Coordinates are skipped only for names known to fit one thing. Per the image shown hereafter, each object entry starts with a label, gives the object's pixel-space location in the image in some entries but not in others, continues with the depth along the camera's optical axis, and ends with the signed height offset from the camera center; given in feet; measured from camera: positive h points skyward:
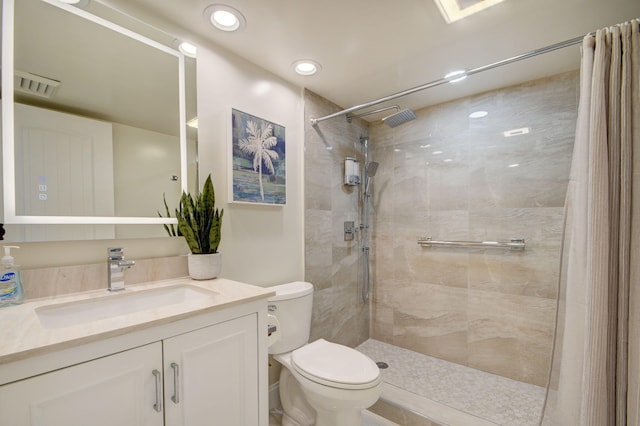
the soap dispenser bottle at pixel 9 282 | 2.96 -0.78
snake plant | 4.34 -0.20
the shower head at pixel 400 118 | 6.36 +2.12
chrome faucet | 3.70 -0.77
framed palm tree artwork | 5.34 +0.99
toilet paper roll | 4.47 -2.00
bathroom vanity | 2.12 -1.36
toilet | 4.21 -2.64
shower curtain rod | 3.98 +2.36
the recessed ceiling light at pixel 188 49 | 4.73 +2.76
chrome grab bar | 6.74 -0.91
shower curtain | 3.09 -0.44
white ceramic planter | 4.30 -0.87
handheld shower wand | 8.70 +1.15
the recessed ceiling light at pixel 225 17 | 4.36 +3.12
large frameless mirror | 3.34 +1.22
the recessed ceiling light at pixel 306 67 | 5.86 +3.07
